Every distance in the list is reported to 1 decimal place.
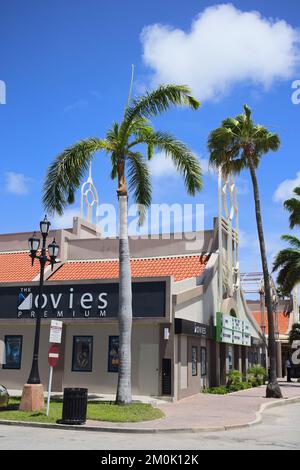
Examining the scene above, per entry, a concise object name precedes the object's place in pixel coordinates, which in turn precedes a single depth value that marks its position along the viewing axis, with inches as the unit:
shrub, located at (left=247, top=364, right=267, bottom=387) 1278.8
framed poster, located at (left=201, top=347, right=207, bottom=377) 1039.2
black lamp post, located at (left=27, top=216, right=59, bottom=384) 652.7
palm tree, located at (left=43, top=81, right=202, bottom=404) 717.3
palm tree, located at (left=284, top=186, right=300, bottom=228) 1274.6
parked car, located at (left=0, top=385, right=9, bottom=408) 639.9
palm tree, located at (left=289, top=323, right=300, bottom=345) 1486.7
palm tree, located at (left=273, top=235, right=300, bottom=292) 1268.5
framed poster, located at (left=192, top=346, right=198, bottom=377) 968.9
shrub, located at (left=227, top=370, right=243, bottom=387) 1122.7
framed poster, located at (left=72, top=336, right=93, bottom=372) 923.1
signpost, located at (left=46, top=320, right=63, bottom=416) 608.1
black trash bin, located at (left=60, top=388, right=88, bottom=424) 542.6
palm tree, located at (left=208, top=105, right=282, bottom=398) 975.6
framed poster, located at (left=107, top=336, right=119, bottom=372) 901.3
